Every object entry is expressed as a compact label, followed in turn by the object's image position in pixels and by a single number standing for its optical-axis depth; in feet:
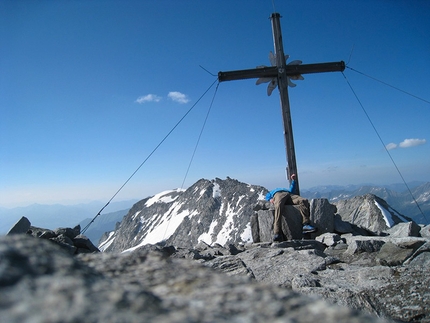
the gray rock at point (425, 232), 27.56
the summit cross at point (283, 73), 38.06
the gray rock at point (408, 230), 30.22
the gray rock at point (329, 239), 28.63
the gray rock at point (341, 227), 35.99
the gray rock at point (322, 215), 35.40
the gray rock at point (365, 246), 23.37
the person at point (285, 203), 32.50
